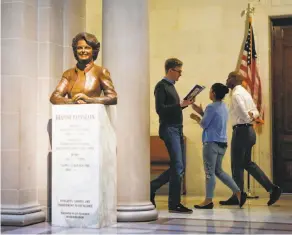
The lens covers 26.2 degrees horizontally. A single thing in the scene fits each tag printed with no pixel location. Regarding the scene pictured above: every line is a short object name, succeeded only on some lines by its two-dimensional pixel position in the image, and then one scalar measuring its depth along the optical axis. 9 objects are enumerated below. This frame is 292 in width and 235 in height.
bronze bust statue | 6.69
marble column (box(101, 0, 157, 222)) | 7.11
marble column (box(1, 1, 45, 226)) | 7.00
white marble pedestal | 6.49
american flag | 10.53
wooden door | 10.83
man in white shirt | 9.04
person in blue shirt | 8.53
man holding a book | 7.99
